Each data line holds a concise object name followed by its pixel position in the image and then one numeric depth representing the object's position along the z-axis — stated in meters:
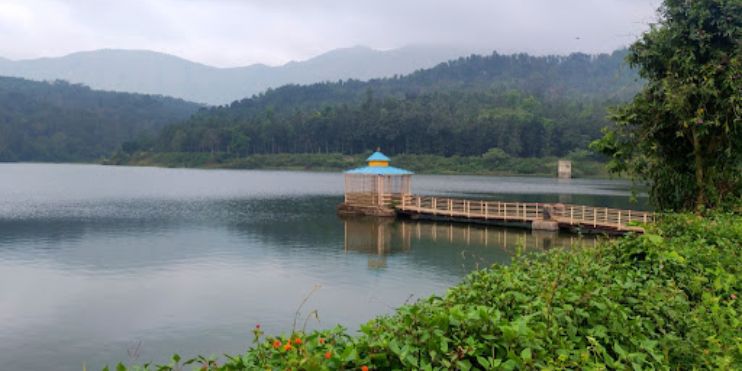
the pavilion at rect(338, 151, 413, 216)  33.66
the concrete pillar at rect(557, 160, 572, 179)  84.88
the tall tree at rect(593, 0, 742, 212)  12.18
